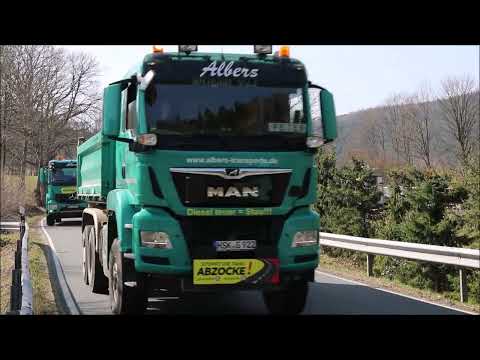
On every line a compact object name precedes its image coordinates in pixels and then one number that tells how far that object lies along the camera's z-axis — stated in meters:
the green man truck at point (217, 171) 7.07
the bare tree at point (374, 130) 46.53
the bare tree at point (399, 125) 44.04
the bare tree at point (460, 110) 44.00
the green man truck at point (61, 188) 28.19
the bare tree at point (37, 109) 16.74
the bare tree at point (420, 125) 43.12
